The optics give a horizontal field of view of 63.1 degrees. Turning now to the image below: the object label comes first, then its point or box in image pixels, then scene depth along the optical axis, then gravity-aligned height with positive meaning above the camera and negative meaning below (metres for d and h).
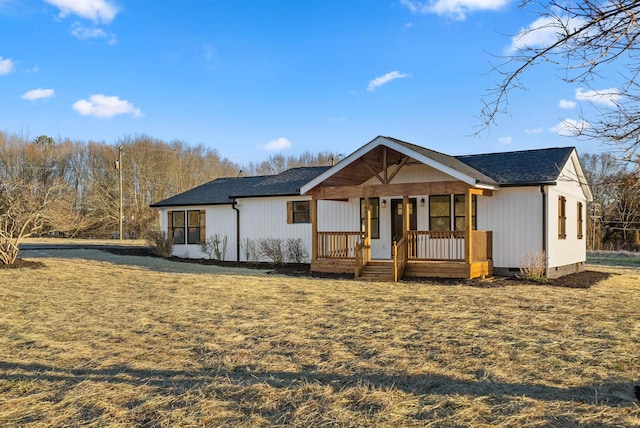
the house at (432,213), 14.21 +0.36
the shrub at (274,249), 18.56 -0.81
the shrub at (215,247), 20.08 -0.77
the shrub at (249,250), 19.42 -0.88
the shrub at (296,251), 18.36 -0.88
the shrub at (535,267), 14.00 -1.19
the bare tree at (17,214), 14.77 +0.43
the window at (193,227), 20.75 +0.01
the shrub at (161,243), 20.91 -0.62
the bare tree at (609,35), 3.71 +1.40
